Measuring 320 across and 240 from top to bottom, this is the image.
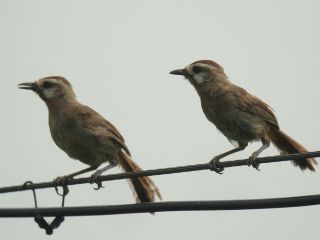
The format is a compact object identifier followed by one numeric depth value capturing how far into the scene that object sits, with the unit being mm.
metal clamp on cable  12695
